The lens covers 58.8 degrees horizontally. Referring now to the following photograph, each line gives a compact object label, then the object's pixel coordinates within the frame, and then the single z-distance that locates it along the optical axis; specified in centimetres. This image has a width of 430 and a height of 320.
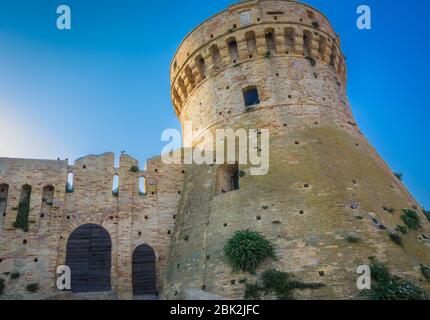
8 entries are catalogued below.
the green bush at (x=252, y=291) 1125
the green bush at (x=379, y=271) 1107
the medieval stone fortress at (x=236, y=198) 1228
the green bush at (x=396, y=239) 1234
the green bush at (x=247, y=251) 1204
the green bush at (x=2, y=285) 1363
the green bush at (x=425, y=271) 1153
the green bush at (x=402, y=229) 1298
